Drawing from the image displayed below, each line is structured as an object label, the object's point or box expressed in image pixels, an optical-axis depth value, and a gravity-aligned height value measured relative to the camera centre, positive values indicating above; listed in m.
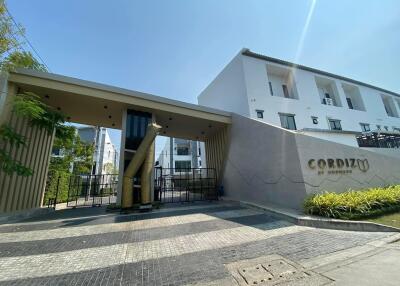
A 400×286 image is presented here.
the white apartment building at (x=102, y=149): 30.62 +7.54
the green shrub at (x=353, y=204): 6.68 -0.83
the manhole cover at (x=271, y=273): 3.28 -1.55
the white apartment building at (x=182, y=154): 40.19 +7.31
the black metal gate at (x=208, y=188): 13.43 +0.07
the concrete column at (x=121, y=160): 9.90 +1.67
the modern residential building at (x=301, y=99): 14.78 +7.32
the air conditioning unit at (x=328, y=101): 18.36 +7.40
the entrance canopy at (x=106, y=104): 8.84 +4.77
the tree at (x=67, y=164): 13.62 +2.97
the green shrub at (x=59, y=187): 13.37 +0.70
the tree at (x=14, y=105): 7.09 +3.50
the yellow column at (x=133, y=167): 9.19 +1.21
